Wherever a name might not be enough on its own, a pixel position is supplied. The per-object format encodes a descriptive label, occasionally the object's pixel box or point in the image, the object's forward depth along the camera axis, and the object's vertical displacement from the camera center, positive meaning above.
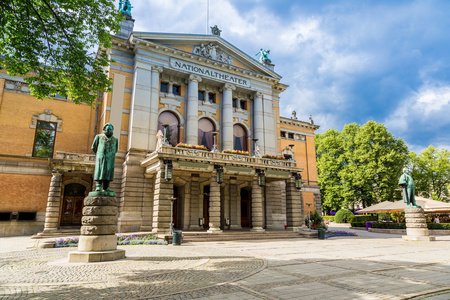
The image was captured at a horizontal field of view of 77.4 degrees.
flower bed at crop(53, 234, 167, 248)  15.56 -1.85
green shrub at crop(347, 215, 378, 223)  39.21 -1.10
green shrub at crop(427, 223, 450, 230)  27.44 -1.42
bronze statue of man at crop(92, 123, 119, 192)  11.38 +2.09
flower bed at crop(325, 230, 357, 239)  24.66 -1.99
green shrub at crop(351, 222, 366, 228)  34.18 -1.62
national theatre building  22.81 +5.81
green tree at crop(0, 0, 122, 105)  10.59 +6.65
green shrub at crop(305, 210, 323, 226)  31.12 -0.96
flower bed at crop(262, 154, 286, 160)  26.61 +5.01
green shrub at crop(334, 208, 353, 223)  41.81 -0.67
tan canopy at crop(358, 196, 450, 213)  26.88 +0.49
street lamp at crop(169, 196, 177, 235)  19.43 -0.42
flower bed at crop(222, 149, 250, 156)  24.83 +5.11
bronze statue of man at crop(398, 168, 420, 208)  22.09 +1.73
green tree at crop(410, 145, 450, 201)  45.56 +6.20
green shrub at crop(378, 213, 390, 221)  37.79 -0.84
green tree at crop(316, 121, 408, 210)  41.03 +6.99
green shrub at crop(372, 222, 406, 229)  29.20 -1.55
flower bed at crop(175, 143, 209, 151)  22.69 +5.08
